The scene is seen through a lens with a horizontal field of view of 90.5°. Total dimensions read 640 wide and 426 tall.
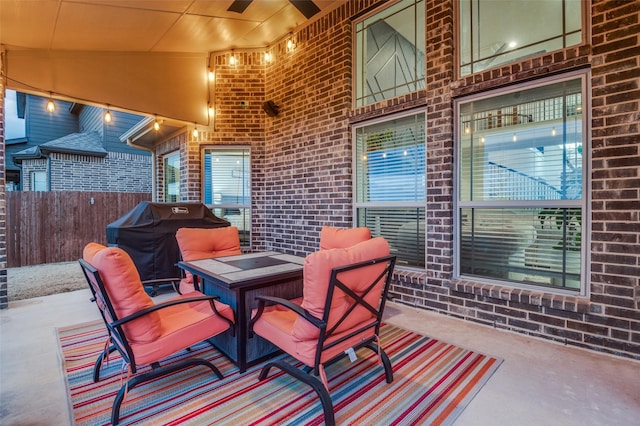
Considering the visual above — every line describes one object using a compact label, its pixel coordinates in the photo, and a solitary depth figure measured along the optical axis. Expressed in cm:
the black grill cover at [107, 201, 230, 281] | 427
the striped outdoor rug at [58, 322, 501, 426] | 190
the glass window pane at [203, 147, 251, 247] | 587
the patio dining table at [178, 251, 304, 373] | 240
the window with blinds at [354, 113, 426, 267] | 392
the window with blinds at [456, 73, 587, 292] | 285
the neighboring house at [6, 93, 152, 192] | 914
